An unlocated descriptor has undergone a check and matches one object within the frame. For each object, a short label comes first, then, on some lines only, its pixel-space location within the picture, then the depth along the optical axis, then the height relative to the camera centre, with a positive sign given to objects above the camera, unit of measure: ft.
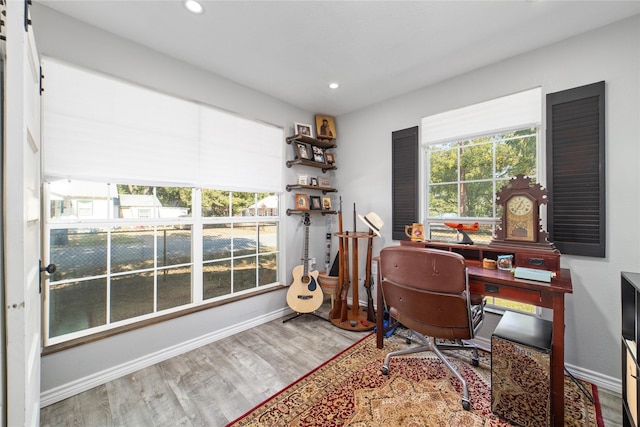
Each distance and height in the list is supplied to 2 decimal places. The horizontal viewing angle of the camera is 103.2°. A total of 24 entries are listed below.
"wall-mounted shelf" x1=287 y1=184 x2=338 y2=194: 10.14 +1.02
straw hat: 9.09 -0.32
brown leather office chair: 5.28 -1.85
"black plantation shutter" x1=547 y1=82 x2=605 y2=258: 5.99 +1.04
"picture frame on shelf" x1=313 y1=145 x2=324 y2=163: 10.87 +2.50
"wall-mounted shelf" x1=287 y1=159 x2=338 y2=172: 10.16 +2.01
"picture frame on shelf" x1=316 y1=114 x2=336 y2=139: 11.02 +3.76
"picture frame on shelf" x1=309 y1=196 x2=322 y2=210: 10.78 +0.39
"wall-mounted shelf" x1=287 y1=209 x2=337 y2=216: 10.20 +0.05
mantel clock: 6.09 -0.02
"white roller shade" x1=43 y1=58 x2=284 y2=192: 5.58 +2.03
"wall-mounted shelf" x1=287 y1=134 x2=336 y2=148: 10.02 +2.99
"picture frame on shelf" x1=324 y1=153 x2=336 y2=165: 11.29 +2.42
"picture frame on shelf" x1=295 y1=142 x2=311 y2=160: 10.29 +2.52
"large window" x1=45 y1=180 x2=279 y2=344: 5.85 -1.10
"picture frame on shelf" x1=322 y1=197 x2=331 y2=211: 11.25 +0.41
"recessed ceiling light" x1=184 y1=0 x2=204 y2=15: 5.31 +4.41
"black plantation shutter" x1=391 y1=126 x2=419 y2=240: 9.08 +1.20
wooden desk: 4.64 -1.69
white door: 2.70 -0.02
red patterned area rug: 4.94 -4.04
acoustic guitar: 9.36 -2.98
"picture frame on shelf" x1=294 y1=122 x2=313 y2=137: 10.22 +3.41
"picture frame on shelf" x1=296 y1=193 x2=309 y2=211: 10.34 +0.42
